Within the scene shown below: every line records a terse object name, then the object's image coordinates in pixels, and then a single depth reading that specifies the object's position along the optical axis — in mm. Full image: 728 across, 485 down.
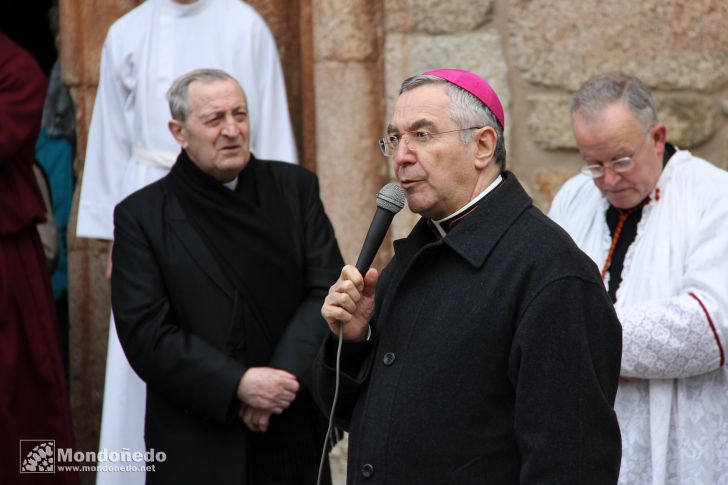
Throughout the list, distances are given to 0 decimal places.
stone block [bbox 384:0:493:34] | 9922
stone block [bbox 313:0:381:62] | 10625
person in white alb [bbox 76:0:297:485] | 10062
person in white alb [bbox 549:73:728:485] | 7168
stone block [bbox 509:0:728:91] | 9406
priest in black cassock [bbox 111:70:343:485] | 8047
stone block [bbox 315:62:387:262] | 10703
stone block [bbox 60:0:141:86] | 11273
